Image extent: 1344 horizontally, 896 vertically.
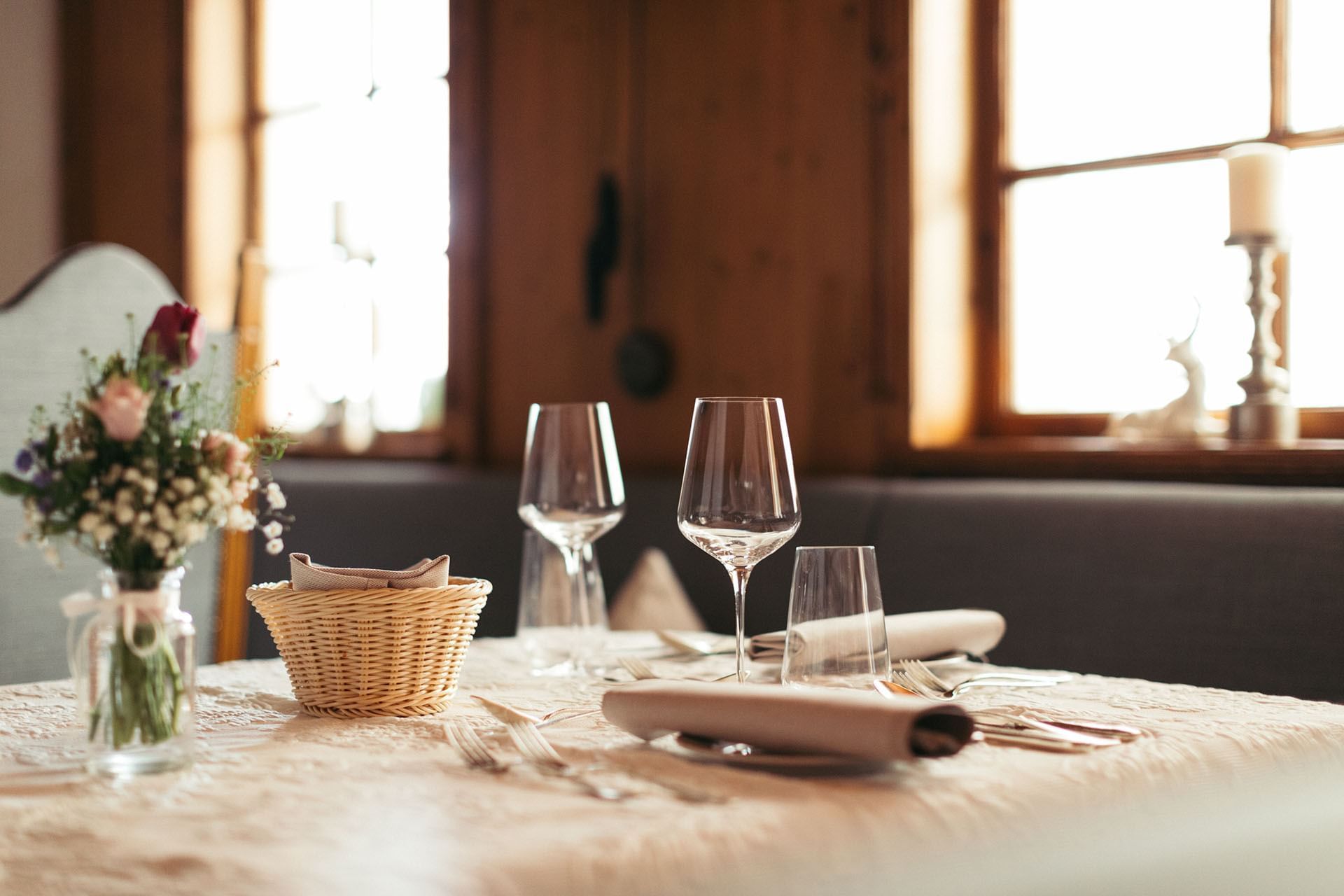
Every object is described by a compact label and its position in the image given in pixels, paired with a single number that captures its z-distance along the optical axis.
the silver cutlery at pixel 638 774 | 0.73
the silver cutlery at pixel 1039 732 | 0.88
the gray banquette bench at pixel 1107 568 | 1.75
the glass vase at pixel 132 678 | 0.83
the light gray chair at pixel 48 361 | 2.05
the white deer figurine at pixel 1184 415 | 2.26
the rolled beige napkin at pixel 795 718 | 0.76
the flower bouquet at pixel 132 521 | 0.83
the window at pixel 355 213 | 4.09
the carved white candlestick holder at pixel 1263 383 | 2.13
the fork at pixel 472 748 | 0.83
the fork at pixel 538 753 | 0.76
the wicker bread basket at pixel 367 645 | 1.01
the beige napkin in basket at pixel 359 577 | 1.04
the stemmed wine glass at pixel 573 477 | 1.27
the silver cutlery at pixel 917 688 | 1.06
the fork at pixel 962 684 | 1.10
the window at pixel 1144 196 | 2.28
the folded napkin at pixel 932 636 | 1.21
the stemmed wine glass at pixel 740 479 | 1.04
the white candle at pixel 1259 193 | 2.09
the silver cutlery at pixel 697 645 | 1.32
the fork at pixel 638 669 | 1.18
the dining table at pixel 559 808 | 0.63
